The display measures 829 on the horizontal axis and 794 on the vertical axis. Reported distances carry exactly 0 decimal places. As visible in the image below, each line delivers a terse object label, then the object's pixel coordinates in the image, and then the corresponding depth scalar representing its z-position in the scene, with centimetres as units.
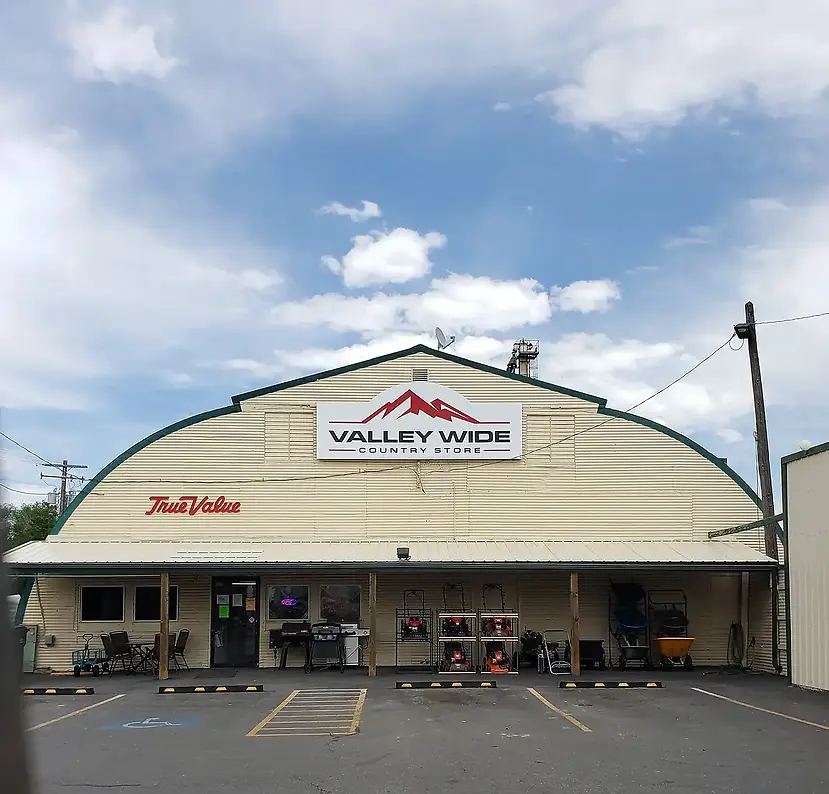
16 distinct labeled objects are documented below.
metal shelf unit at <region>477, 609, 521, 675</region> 2134
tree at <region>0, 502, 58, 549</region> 6359
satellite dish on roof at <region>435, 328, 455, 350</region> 2523
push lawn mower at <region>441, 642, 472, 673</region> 2131
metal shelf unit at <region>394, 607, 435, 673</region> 2264
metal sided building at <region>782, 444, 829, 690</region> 1817
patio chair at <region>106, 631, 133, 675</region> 2162
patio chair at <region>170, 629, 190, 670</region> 2238
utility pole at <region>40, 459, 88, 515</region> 6361
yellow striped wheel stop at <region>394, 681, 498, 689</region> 1834
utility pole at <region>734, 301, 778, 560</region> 2112
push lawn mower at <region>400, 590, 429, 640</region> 2264
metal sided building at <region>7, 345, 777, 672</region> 2297
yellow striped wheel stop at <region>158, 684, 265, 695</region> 1812
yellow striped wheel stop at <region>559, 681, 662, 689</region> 1827
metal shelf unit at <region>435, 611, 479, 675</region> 2136
